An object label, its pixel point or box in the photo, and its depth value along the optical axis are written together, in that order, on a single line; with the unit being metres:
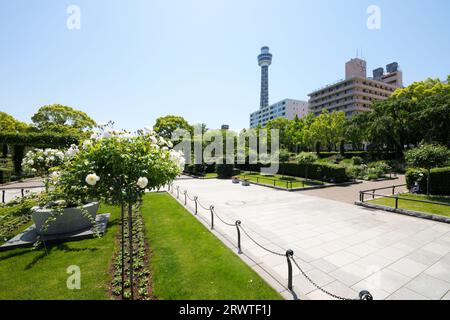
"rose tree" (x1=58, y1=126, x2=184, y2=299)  3.45
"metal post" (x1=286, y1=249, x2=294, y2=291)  4.32
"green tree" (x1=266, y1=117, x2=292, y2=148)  56.91
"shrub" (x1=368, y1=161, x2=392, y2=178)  24.03
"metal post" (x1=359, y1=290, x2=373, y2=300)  3.05
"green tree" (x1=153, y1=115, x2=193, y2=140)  50.97
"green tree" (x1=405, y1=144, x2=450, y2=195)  12.73
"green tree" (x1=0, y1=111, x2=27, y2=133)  38.66
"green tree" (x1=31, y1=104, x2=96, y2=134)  40.91
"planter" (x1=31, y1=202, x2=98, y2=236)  7.18
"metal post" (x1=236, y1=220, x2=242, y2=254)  6.29
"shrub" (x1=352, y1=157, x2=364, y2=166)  34.38
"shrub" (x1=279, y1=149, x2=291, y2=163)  26.97
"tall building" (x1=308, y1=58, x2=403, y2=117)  70.62
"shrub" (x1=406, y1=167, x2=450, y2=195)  13.88
